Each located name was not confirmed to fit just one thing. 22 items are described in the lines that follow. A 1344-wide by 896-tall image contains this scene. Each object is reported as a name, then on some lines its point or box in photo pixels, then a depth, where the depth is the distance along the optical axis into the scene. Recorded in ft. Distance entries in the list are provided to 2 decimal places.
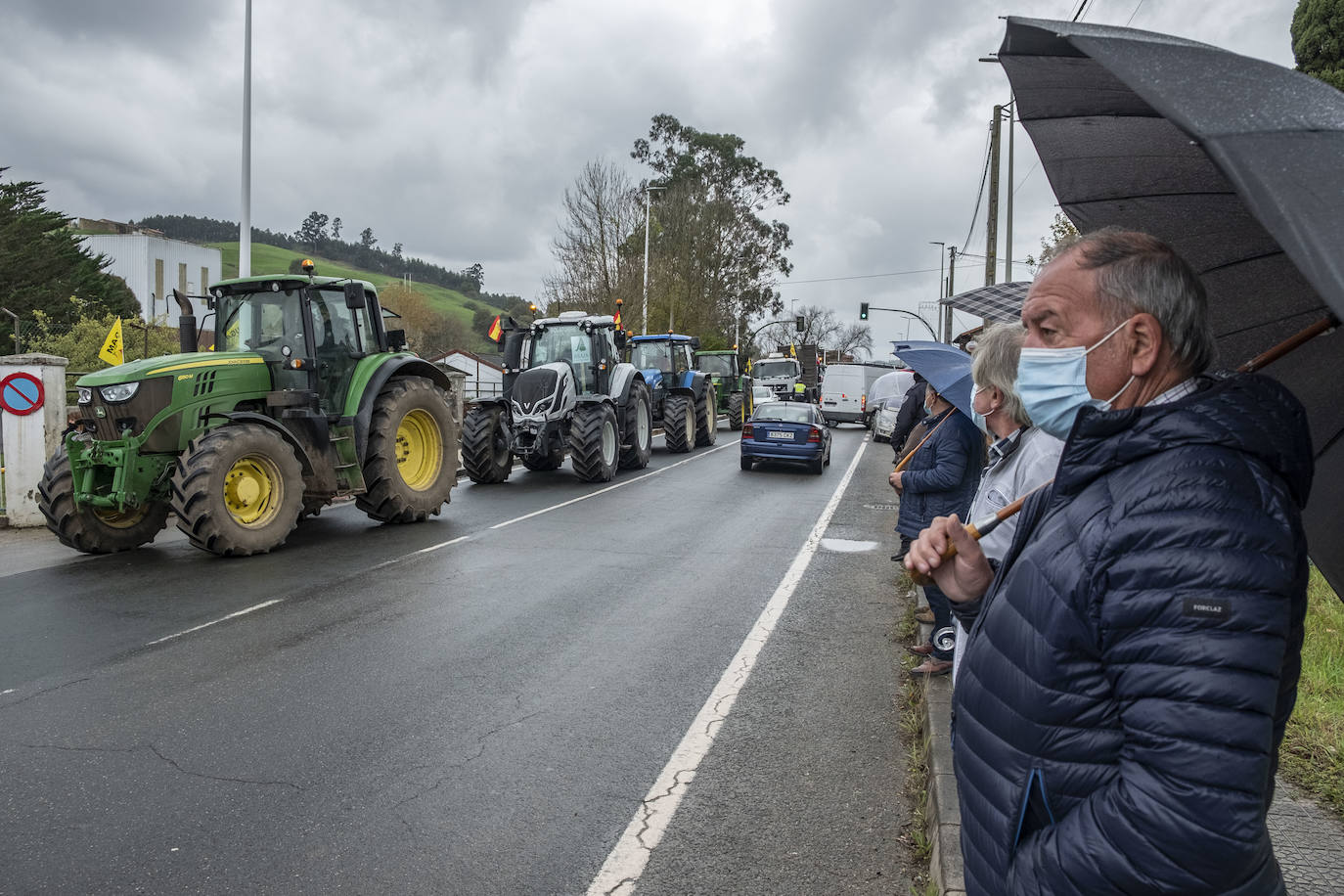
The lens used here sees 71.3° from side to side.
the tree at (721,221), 172.36
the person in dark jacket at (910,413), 33.83
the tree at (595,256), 122.31
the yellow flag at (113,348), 48.85
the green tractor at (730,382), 98.53
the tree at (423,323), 257.46
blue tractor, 71.56
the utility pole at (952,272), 163.31
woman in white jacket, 10.60
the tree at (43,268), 136.87
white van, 117.70
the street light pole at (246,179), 51.71
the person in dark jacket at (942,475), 18.37
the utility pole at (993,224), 81.66
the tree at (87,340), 114.11
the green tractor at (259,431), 28.32
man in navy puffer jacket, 4.41
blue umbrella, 17.67
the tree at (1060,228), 65.00
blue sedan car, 58.23
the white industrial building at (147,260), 265.75
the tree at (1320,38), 58.34
